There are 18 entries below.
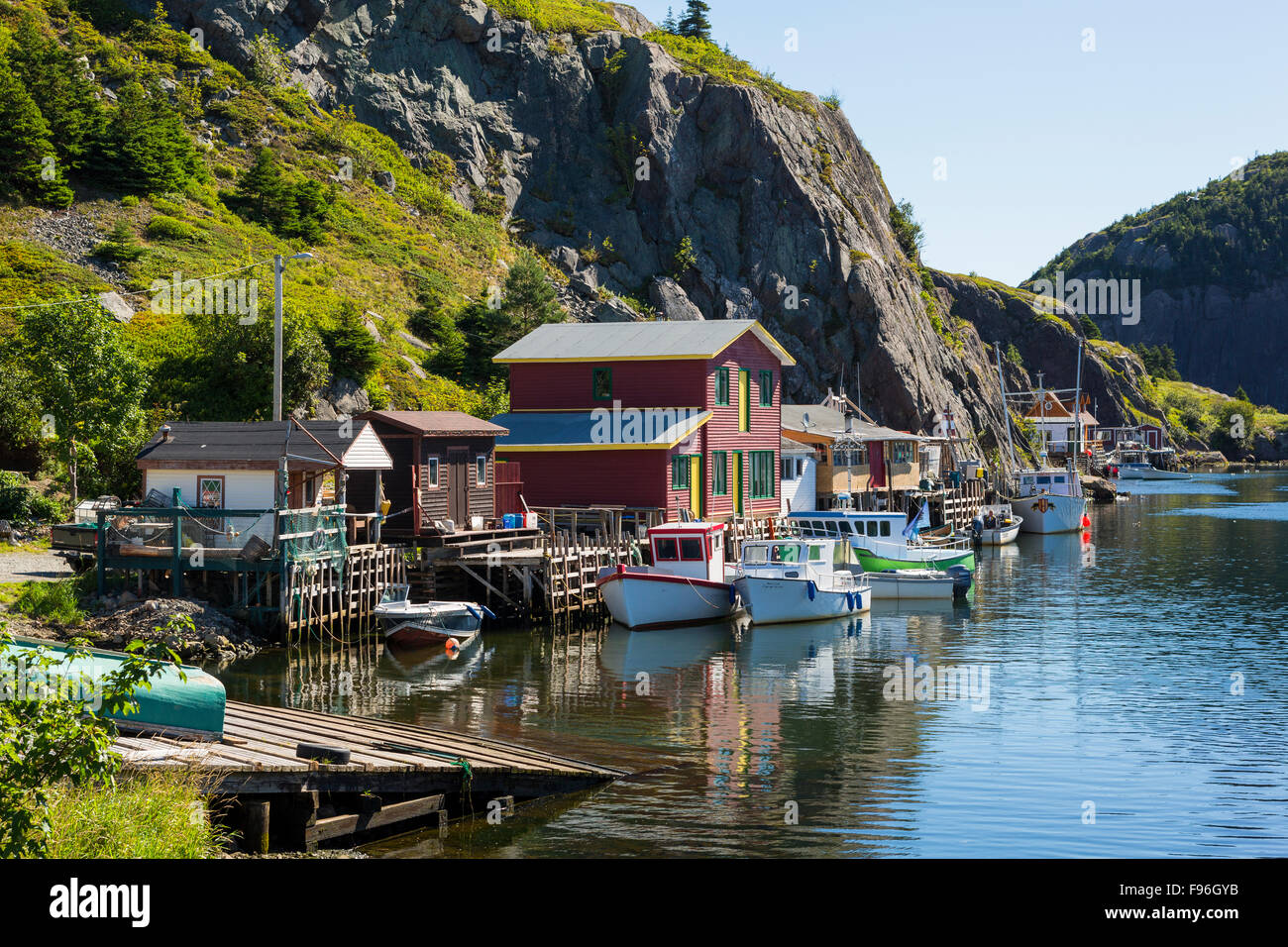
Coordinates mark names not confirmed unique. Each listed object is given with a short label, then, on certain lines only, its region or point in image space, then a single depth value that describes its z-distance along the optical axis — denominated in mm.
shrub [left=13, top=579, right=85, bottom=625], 32875
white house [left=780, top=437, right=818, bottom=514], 66312
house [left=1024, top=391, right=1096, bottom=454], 157100
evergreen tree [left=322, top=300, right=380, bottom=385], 63156
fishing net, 36531
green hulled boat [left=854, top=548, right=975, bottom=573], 52562
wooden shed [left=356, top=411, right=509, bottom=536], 44219
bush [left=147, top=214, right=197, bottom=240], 72688
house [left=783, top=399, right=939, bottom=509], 70938
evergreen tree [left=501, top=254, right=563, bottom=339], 79500
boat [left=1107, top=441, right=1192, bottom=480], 167000
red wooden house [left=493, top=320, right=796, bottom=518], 53469
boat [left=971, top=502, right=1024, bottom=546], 78425
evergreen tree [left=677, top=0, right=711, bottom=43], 135000
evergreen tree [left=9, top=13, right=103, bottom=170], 76438
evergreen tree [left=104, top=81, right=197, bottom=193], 77625
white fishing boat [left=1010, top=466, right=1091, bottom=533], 85562
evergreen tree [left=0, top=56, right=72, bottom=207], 72125
